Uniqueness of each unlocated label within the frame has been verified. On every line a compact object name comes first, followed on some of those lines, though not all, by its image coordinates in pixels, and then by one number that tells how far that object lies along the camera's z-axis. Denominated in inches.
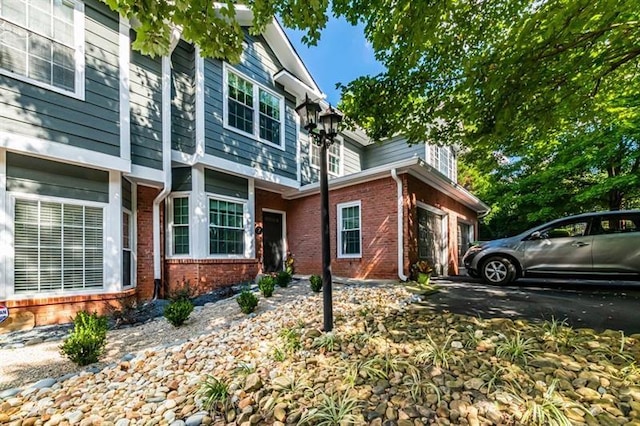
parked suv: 223.0
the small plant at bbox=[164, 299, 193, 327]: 181.5
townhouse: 193.5
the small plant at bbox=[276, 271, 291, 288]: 279.7
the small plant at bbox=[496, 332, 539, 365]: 110.3
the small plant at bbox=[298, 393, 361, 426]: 83.4
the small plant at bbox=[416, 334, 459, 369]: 109.2
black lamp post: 149.8
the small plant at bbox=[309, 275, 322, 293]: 247.8
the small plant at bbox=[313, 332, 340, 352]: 129.1
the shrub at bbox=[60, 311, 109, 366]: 132.6
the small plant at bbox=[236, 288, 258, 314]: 196.7
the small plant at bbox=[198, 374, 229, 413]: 94.7
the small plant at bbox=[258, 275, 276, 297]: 235.3
